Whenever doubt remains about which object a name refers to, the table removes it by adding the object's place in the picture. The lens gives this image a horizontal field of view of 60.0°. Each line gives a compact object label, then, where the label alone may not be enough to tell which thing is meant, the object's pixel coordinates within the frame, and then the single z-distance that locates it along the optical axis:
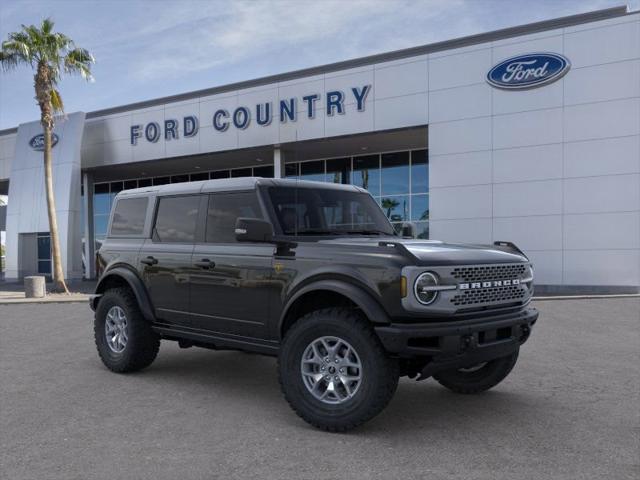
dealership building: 16.64
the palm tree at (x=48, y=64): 19.66
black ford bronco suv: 4.04
